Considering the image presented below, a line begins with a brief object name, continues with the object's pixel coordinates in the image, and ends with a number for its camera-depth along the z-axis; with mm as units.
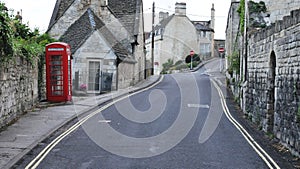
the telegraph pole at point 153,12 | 44134
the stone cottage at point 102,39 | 29109
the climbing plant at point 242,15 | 21297
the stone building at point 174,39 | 66562
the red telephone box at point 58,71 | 19422
